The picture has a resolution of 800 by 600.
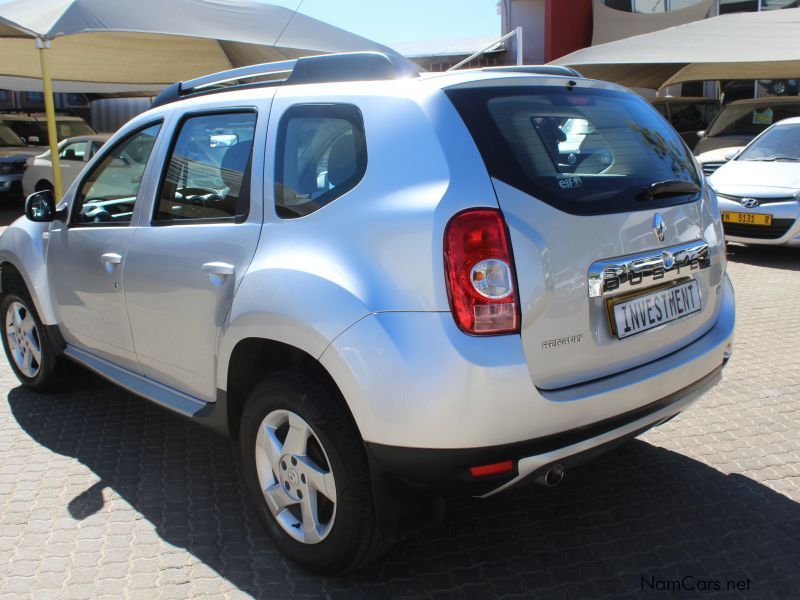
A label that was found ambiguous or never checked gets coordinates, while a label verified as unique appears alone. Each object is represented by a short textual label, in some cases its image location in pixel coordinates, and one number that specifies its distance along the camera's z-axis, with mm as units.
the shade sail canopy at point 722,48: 13625
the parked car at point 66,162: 13391
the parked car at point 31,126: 16984
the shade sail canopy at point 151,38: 9352
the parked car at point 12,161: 15438
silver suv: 2334
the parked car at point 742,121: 12531
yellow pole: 9039
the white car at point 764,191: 8539
